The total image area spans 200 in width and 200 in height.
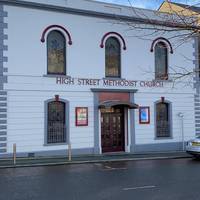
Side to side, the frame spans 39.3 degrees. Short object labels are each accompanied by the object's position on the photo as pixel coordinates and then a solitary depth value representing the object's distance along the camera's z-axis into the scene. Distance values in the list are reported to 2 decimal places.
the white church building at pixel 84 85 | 14.16
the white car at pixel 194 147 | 13.80
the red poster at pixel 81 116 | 15.23
